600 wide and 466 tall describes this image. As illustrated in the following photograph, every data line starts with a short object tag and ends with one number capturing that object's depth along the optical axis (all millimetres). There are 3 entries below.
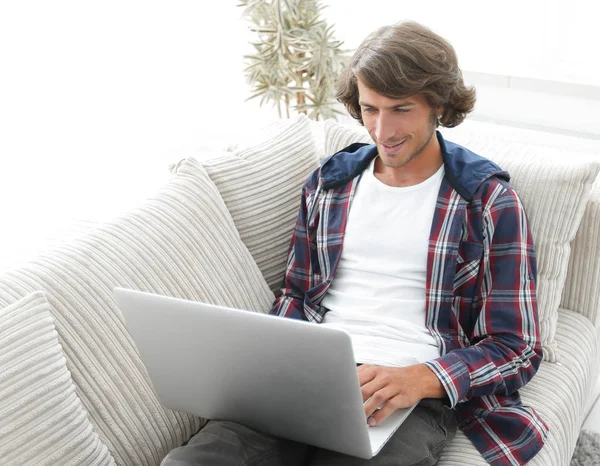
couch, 2188
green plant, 3662
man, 2245
